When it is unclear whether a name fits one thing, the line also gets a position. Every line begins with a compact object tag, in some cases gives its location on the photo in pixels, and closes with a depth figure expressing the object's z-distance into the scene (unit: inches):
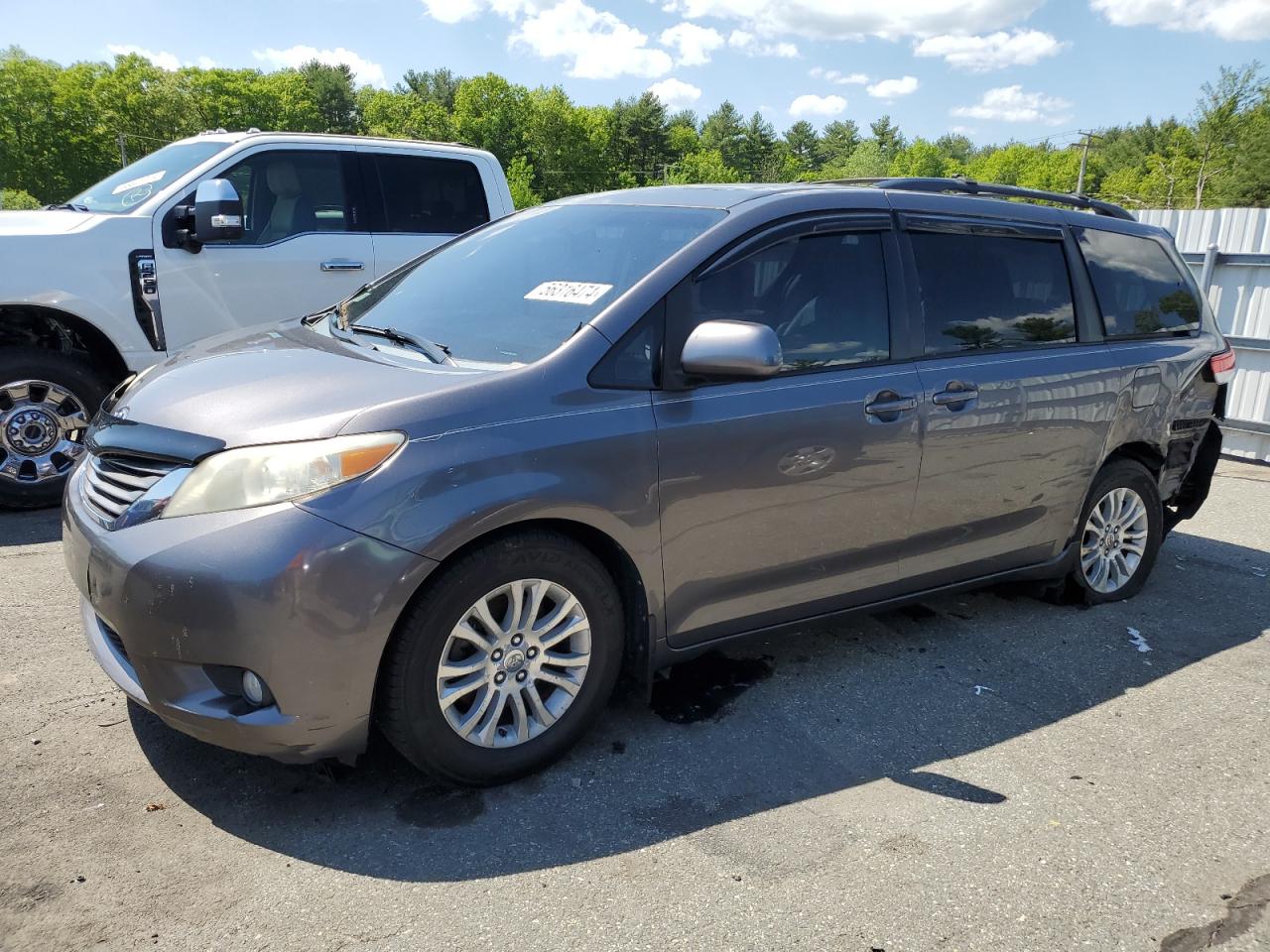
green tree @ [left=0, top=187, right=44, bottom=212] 1873.2
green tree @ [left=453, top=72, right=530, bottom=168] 4370.1
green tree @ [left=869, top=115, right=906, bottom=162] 5251.0
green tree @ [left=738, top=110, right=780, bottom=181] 5019.7
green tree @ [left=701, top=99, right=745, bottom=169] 5093.5
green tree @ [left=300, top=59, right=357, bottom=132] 4525.1
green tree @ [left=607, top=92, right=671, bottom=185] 4456.2
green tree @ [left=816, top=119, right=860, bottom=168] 5462.6
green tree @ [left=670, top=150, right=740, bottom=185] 4298.7
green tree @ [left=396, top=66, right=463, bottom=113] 4955.7
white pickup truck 209.5
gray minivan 96.5
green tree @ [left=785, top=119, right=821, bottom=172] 5536.4
